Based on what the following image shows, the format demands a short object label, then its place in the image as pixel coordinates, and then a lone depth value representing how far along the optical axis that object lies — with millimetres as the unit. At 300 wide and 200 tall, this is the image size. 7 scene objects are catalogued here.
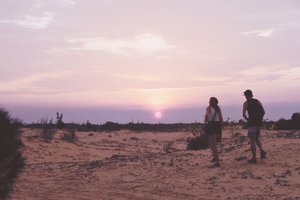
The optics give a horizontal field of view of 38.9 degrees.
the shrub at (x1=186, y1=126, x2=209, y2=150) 15759
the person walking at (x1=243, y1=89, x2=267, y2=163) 11120
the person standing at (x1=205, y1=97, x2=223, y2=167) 11288
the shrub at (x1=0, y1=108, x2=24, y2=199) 6774
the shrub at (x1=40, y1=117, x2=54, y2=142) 20748
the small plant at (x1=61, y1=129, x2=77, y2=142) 22821
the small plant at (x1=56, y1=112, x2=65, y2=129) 33179
